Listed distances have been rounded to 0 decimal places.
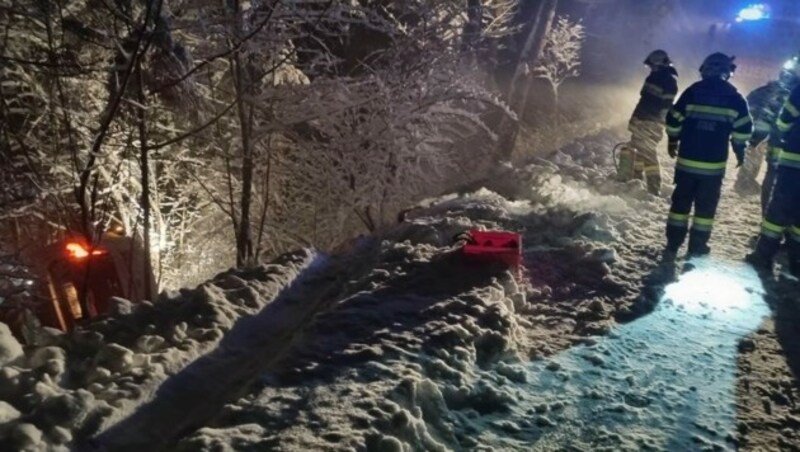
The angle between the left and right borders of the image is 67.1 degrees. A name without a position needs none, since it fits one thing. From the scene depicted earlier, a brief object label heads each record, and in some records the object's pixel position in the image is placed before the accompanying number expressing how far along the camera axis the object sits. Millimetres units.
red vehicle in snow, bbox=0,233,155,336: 7793
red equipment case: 4926
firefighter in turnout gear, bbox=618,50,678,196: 8680
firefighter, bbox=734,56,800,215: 7294
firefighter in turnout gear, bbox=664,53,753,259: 5801
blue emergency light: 26953
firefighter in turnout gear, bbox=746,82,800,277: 5605
